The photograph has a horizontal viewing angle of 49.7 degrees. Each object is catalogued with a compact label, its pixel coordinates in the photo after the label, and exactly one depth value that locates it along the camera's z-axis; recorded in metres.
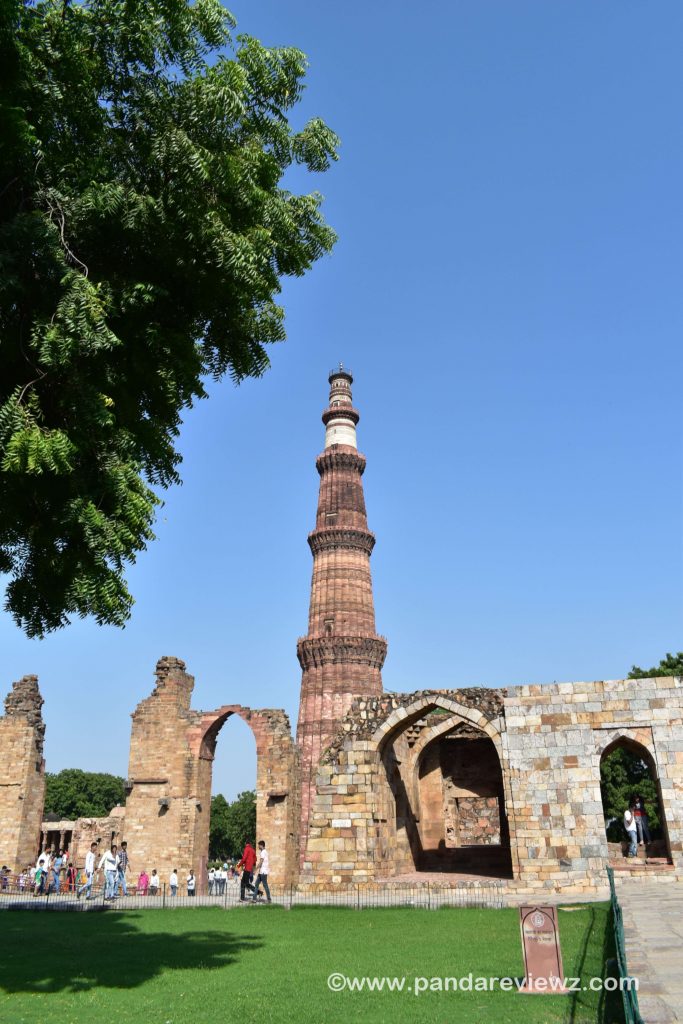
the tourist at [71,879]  19.36
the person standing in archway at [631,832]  14.20
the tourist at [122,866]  14.71
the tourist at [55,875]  17.53
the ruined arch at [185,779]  21.94
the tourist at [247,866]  13.03
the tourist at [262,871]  12.74
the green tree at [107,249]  5.23
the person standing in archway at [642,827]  15.25
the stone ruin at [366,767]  13.87
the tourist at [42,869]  16.69
